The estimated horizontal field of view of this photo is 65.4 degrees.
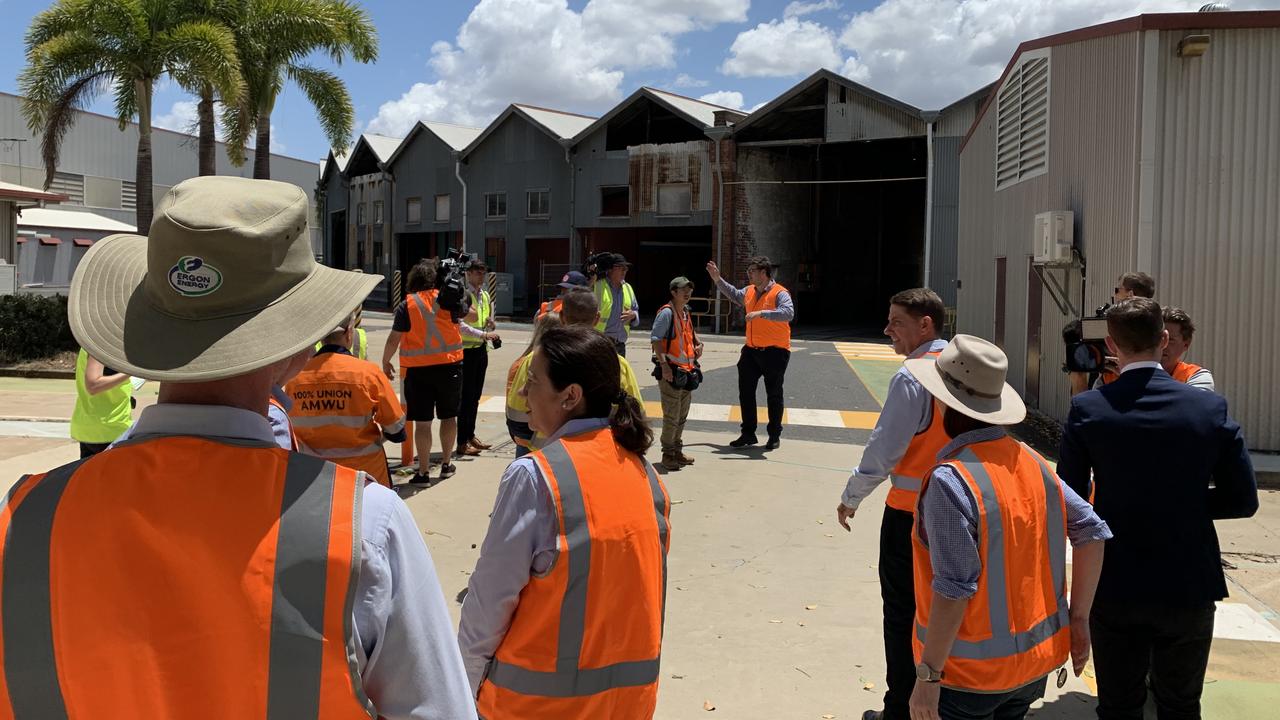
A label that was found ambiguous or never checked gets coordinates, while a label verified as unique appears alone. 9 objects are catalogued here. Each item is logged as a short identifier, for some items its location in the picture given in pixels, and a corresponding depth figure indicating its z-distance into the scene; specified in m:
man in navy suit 3.47
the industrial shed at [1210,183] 9.70
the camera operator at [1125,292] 5.81
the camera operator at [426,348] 8.20
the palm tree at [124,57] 20.06
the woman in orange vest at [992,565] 2.85
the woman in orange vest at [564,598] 2.58
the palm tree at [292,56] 22.92
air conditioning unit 11.13
